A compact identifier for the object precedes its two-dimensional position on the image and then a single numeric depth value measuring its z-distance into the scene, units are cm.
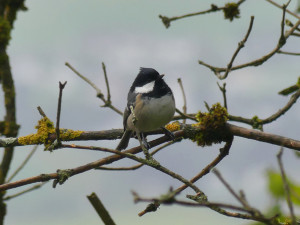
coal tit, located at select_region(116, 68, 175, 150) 974
